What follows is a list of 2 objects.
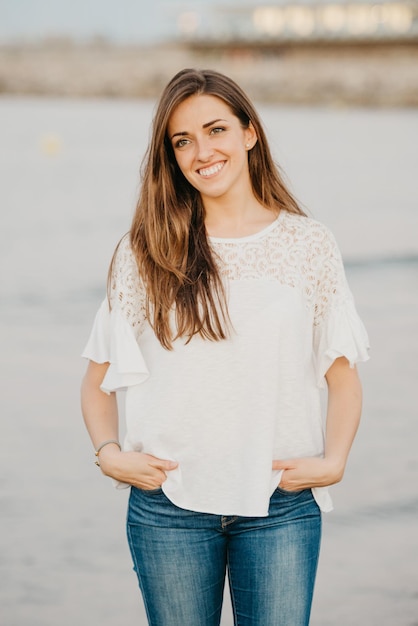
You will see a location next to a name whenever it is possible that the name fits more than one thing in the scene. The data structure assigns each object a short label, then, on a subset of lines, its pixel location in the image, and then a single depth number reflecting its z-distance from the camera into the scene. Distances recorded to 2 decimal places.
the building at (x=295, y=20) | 73.76
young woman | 2.71
